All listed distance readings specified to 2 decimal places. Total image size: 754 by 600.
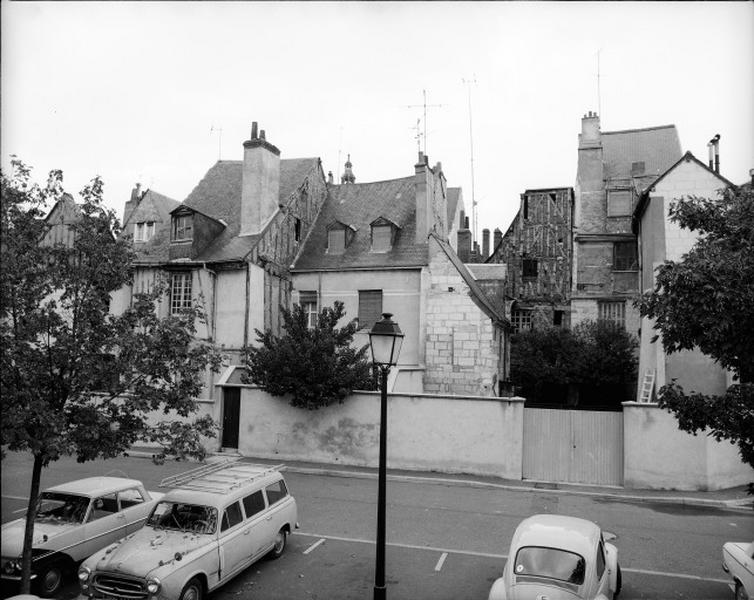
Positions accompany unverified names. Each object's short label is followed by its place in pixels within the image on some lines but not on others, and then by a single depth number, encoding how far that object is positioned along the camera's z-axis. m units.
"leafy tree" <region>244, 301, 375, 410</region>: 18.28
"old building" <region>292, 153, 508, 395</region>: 23.58
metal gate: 17.31
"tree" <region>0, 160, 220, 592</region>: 7.78
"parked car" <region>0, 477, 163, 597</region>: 8.73
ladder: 20.44
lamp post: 7.83
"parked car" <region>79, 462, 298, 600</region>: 7.80
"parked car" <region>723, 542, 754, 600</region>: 7.76
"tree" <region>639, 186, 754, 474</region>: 7.52
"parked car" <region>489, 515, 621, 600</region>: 7.41
